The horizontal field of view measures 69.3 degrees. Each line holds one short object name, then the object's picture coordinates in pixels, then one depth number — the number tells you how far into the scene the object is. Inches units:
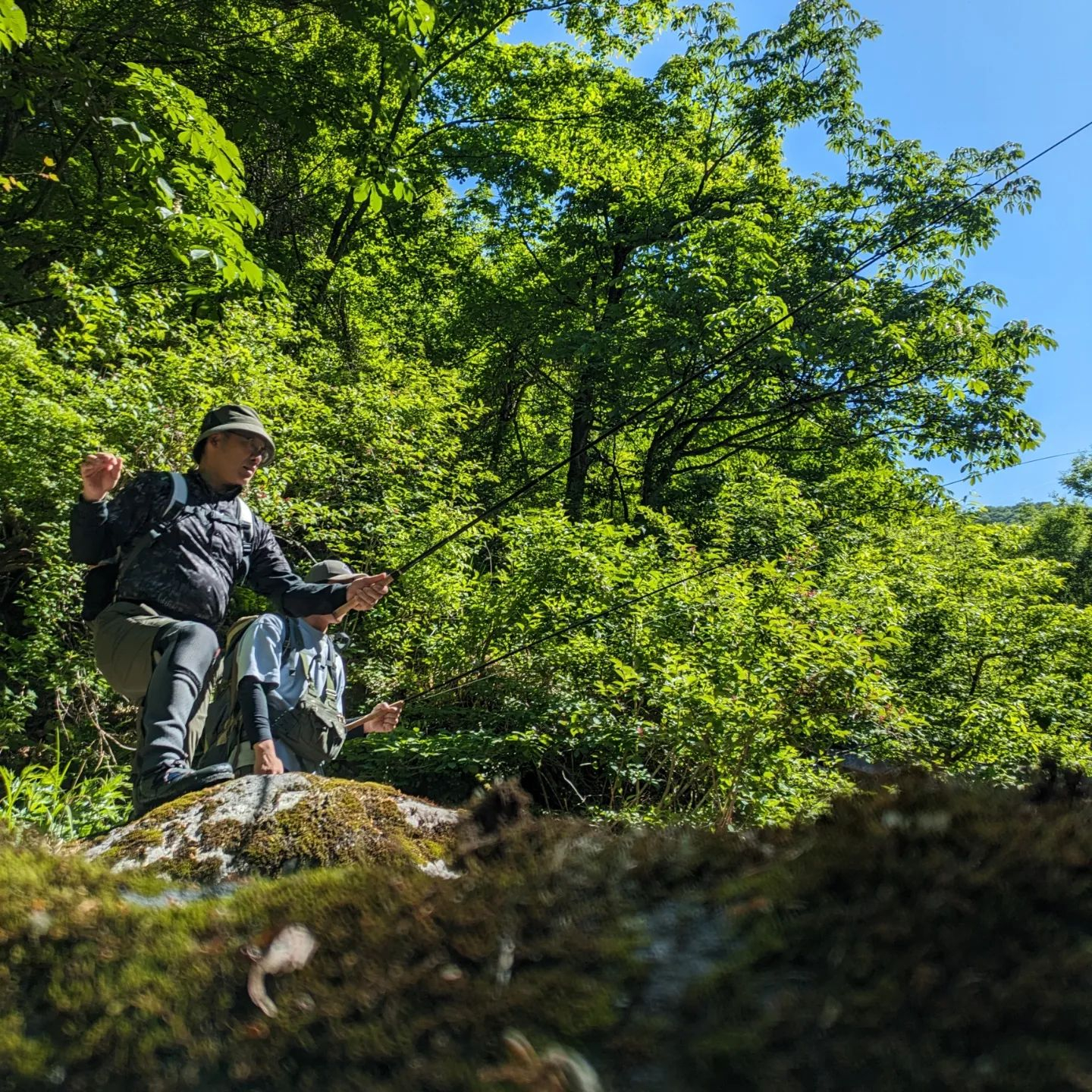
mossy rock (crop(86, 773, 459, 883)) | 78.0
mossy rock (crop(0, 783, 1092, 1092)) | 28.7
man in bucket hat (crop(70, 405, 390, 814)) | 119.0
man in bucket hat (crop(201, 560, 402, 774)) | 136.6
